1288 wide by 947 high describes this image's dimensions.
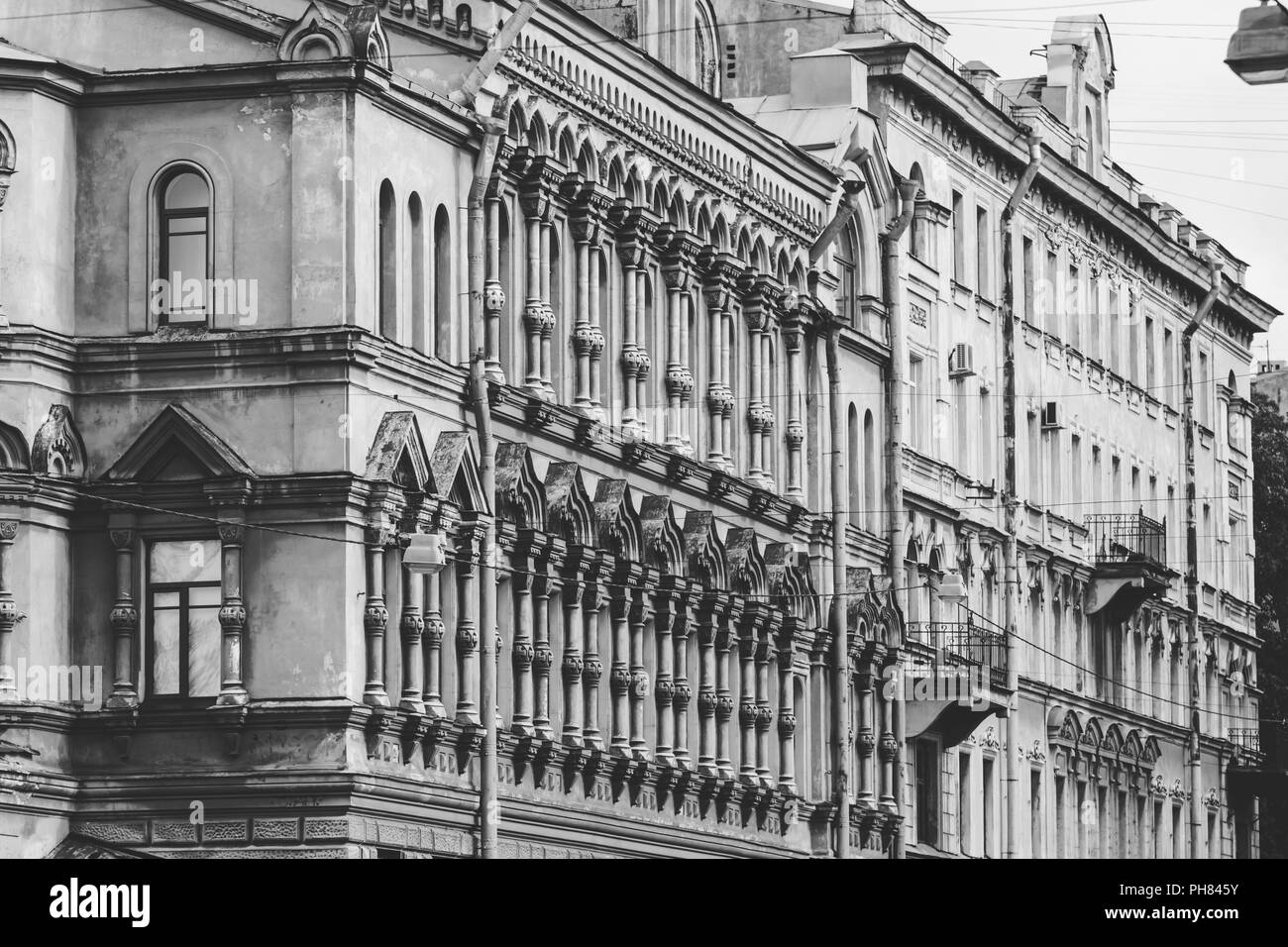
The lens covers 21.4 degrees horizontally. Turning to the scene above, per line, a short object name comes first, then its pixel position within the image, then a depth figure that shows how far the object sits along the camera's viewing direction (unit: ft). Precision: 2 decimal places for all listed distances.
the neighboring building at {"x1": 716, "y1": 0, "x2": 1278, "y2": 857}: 205.26
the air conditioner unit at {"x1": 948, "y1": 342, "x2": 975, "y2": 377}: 212.64
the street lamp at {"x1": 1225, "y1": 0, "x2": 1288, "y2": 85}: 86.74
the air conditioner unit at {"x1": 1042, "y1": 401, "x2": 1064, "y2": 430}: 233.76
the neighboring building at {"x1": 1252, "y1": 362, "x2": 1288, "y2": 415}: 364.58
